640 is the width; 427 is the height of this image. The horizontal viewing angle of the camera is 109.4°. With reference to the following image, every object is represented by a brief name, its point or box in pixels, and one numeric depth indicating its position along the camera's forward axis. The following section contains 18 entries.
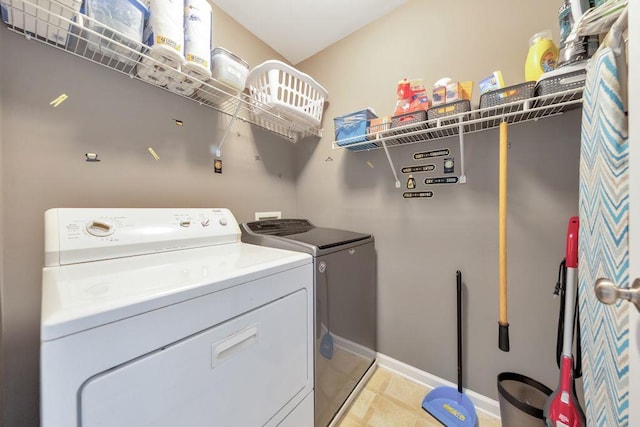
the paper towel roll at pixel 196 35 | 1.05
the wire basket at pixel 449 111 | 1.15
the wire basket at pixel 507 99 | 1.00
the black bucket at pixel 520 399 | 1.01
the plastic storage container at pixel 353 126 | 1.49
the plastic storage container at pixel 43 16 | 0.79
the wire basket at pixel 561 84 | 0.88
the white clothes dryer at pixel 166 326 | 0.46
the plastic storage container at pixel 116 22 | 0.88
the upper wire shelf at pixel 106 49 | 0.84
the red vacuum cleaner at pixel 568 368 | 0.90
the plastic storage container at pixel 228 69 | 1.21
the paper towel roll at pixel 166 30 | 0.95
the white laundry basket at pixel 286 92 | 1.42
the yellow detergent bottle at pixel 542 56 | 1.04
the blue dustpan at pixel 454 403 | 1.25
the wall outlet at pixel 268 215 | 1.83
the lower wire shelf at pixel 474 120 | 0.98
